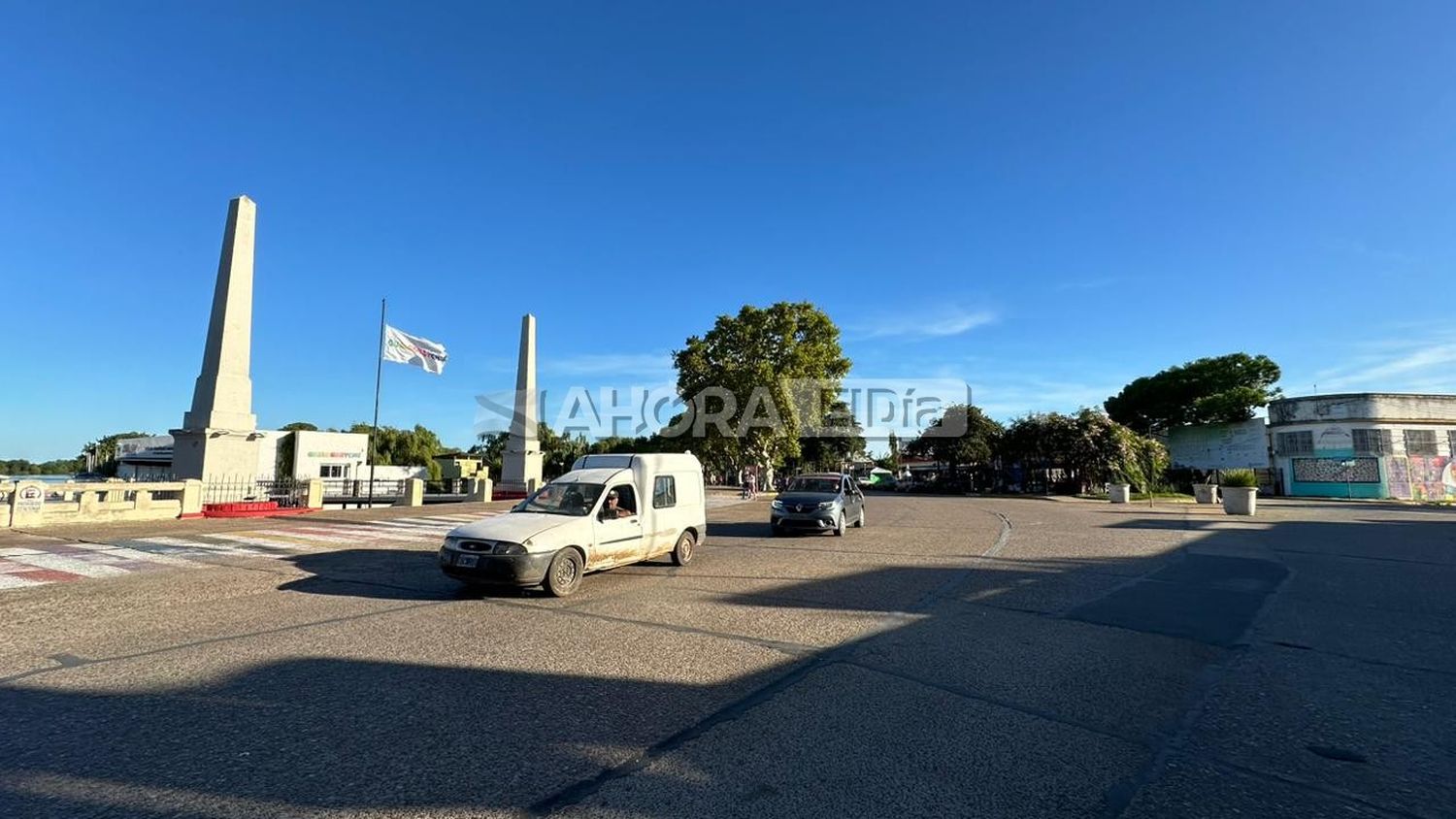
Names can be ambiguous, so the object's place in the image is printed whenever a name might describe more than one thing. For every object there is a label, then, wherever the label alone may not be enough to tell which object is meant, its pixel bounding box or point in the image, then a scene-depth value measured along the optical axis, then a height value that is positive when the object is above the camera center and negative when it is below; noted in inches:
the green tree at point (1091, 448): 1641.2 +55.8
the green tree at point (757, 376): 1534.2 +210.4
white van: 340.5 -32.1
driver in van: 394.3 -23.2
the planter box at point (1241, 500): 991.6 -40.9
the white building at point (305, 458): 2146.9 +36.3
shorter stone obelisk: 1326.3 +71.3
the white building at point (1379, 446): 1726.1 +66.2
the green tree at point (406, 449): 2992.1 +91.0
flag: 1154.0 +207.1
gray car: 683.4 -38.9
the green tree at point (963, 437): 2012.8 +101.4
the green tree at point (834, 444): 2204.7 +89.2
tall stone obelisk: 816.3 +101.2
